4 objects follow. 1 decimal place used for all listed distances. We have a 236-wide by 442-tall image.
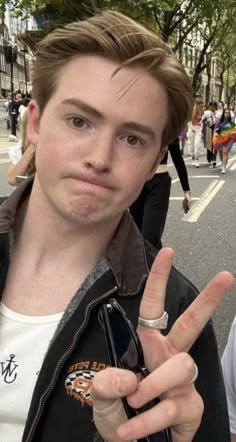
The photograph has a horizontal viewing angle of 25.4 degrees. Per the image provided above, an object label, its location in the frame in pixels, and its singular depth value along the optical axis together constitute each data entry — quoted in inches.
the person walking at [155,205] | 163.3
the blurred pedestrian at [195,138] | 574.8
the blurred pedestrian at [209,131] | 553.6
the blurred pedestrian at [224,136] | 494.0
